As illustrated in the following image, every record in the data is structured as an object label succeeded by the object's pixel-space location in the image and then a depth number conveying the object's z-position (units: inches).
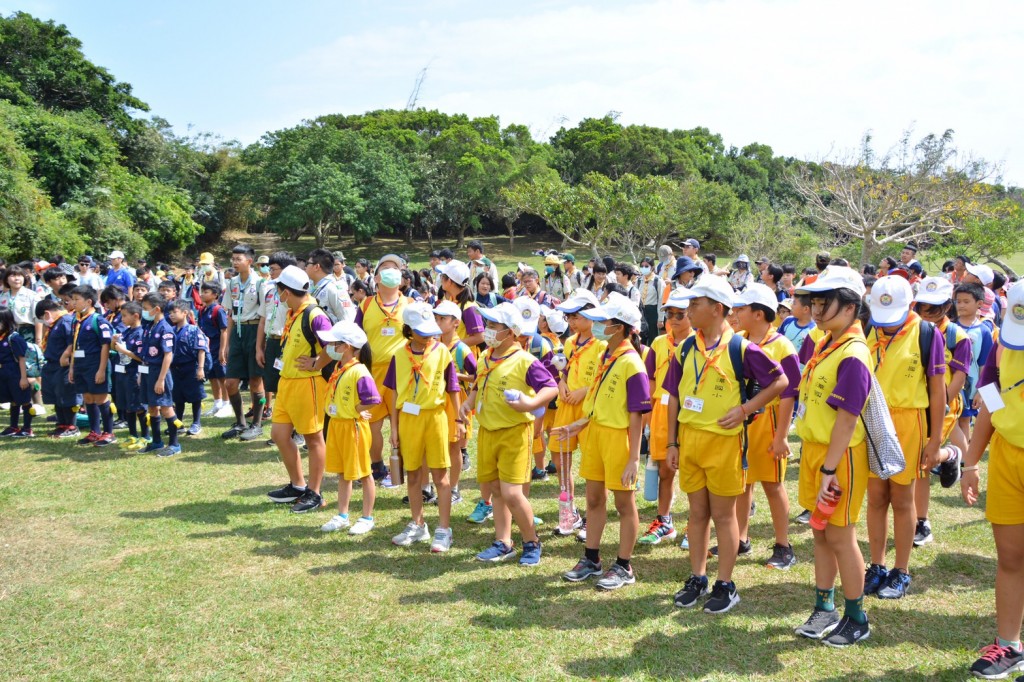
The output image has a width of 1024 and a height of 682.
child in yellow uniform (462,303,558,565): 208.8
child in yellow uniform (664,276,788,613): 174.9
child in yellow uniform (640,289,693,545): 232.2
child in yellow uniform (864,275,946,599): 183.9
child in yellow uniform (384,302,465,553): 223.8
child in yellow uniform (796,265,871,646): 156.4
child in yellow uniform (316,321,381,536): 240.5
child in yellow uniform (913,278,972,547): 219.1
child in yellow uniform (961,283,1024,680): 149.6
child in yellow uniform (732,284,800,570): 189.2
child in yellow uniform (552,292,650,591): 192.2
